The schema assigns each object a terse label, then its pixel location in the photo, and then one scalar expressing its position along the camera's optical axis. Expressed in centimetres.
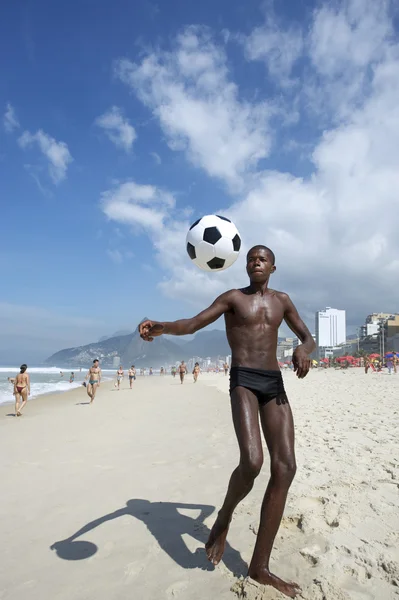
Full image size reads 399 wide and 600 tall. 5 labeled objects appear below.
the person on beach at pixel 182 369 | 3457
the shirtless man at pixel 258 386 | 275
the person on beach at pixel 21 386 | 1416
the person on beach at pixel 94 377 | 1858
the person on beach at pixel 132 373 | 3103
